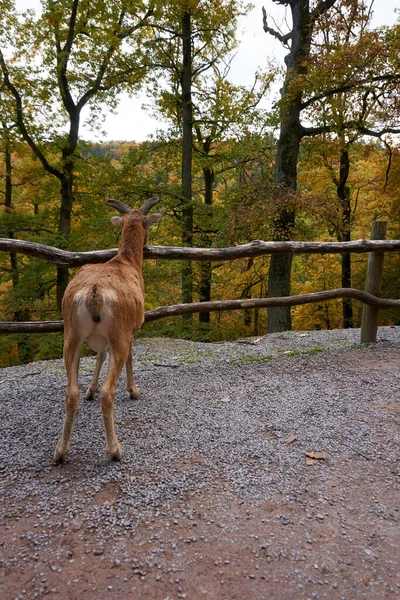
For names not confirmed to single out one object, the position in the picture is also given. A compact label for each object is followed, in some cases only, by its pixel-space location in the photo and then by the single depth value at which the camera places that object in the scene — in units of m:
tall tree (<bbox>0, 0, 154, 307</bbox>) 9.70
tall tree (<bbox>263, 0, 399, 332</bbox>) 7.19
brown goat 2.36
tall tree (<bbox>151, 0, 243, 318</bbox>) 9.84
